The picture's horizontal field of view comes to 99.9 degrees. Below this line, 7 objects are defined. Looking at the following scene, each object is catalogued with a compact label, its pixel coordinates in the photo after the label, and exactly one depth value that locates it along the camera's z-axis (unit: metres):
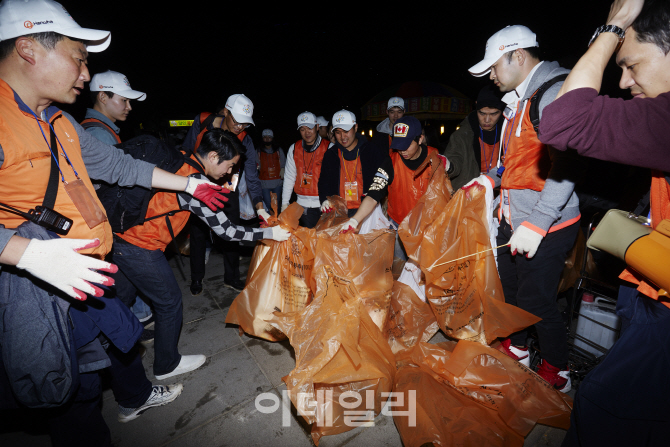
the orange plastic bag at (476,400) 1.44
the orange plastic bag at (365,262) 1.97
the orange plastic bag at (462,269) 1.82
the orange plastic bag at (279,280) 2.12
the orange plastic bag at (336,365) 1.54
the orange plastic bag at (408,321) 2.18
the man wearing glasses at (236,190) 2.99
